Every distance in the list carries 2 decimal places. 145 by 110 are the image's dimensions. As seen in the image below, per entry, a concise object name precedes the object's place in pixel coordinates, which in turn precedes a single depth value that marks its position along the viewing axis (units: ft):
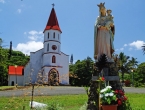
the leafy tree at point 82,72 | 153.07
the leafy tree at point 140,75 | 148.45
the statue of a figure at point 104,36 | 28.81
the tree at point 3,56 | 96.75
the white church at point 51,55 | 149.07
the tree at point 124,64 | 180.69
